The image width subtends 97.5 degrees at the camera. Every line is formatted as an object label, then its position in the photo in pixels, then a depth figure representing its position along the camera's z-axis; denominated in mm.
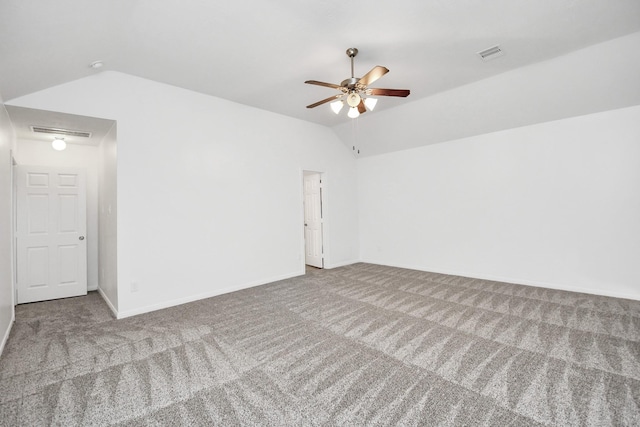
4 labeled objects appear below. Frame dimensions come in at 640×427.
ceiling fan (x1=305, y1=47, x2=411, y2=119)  2891
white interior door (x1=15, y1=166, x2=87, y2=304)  4211
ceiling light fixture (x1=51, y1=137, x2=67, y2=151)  4212
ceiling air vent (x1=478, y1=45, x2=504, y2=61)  3227
